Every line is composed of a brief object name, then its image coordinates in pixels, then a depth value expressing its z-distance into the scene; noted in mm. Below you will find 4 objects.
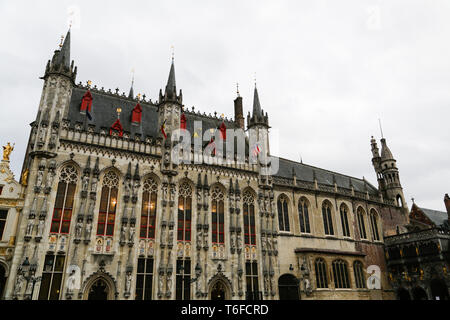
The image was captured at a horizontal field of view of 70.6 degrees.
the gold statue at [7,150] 27844
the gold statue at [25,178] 27922
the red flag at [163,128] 33891
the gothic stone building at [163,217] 26531
